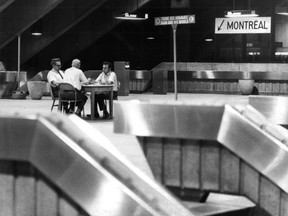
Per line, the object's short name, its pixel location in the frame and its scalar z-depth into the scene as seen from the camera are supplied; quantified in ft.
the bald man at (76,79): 49.06
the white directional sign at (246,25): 89.86
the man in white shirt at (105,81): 51.47
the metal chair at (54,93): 50.55
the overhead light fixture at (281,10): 89.80
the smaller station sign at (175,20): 48.06
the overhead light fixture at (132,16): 92.35
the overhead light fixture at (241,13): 81.05
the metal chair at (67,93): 48.29
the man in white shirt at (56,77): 50.62
